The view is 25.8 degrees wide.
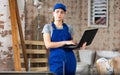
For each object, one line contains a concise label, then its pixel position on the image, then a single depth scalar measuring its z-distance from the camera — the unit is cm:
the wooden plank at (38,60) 479
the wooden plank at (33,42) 498
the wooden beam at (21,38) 406
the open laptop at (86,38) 237
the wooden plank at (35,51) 484
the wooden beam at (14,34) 400
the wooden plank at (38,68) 465
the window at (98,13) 636
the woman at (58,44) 243
